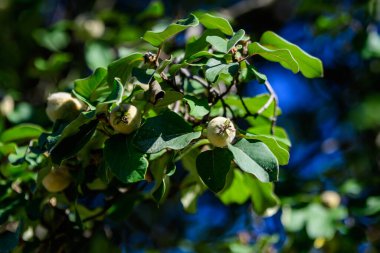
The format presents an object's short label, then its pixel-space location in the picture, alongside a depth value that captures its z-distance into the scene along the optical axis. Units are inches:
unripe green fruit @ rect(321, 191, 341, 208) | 59.5
